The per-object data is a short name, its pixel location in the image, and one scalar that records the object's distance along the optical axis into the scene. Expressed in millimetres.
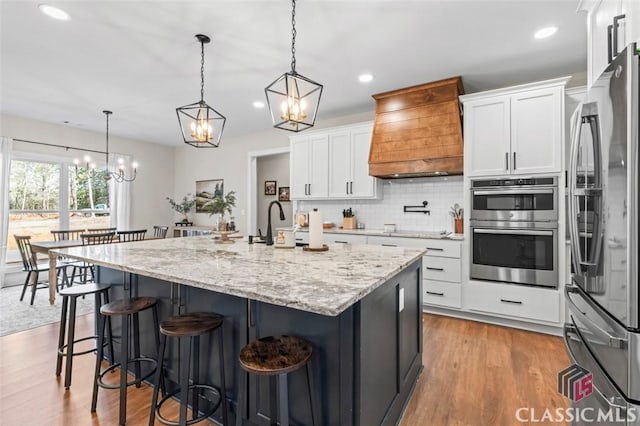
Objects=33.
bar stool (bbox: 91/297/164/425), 1809
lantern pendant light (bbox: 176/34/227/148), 2660
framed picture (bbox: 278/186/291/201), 7277
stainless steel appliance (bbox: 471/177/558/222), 3078
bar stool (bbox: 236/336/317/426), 1249
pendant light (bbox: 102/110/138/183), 5941
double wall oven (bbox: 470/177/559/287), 3074
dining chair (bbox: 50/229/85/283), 4469
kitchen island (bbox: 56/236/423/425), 1325
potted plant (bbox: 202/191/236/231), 2889
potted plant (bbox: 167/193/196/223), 6960
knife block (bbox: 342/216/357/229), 4715
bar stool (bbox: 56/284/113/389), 2131
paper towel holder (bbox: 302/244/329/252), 2291
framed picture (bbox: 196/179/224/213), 6695
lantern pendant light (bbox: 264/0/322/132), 2033
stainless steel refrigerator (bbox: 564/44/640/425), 1128
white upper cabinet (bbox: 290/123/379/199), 4410
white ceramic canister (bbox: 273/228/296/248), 2502
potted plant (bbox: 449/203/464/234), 3826
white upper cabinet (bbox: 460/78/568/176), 3076
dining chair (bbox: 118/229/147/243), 5041
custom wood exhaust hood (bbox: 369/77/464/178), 3580
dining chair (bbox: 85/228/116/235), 5186
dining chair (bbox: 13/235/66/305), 4148
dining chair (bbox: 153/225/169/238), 6312
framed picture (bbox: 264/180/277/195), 7536
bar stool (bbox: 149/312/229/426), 1538
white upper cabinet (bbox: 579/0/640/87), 1471
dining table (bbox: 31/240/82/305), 3930
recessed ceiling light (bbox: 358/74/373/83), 3507
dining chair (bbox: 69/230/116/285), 4396
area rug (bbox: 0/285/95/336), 3316
